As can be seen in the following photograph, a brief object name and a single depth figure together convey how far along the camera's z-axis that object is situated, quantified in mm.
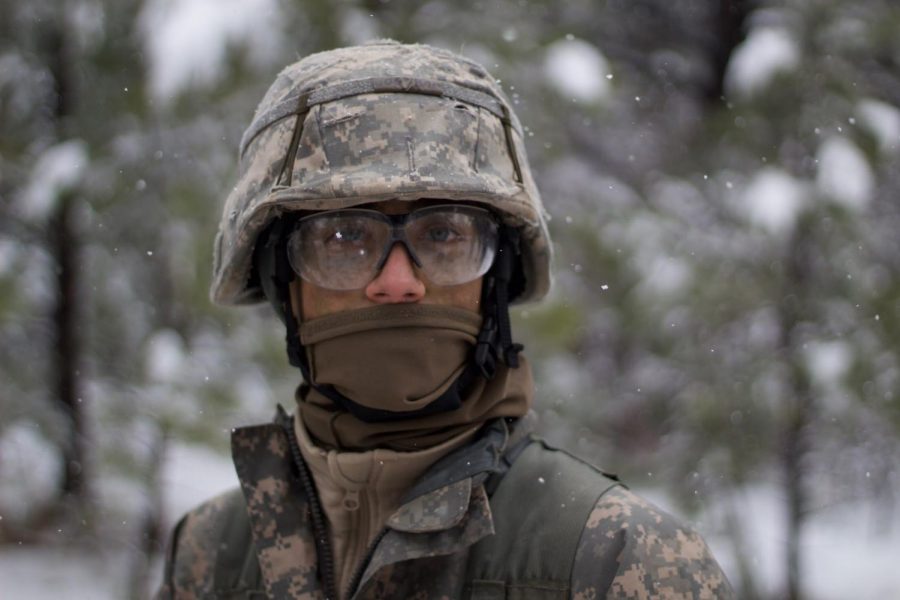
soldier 1842
